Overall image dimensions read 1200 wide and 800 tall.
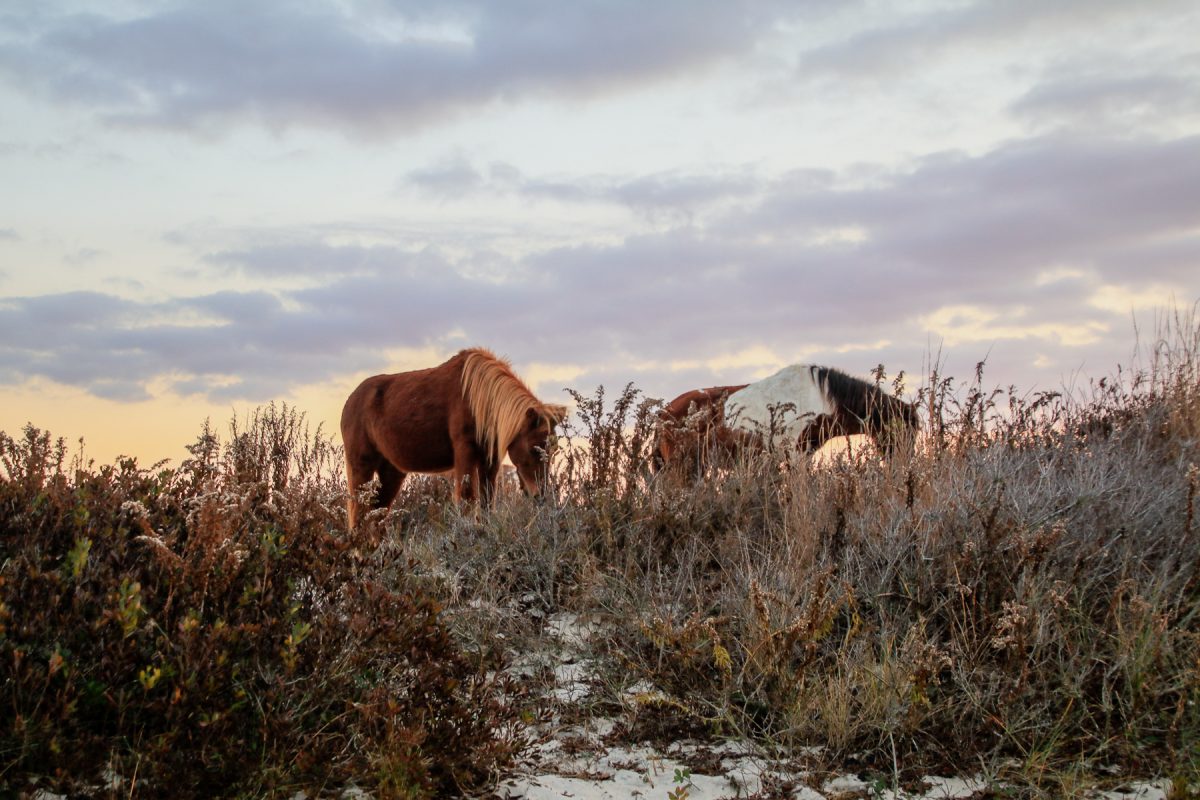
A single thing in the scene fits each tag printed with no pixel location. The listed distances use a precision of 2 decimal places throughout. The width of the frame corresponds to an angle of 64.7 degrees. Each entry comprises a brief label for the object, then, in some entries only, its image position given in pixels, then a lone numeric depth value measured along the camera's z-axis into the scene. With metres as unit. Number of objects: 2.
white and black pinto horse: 10.62
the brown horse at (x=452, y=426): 9.69
